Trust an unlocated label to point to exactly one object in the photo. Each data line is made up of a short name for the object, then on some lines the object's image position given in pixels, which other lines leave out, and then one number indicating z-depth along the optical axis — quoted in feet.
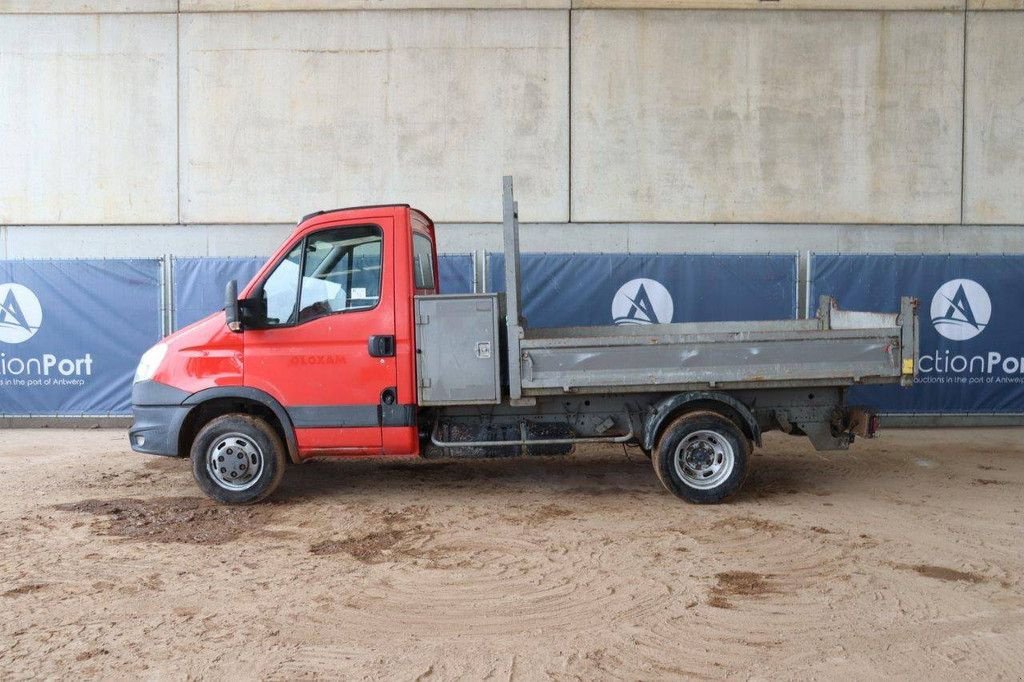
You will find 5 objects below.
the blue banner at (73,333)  35.40
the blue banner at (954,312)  34.55
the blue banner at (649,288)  34.81
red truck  21.31
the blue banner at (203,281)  35.40
